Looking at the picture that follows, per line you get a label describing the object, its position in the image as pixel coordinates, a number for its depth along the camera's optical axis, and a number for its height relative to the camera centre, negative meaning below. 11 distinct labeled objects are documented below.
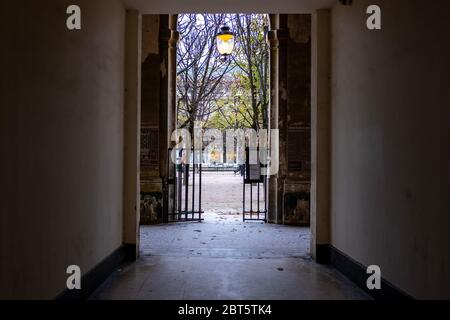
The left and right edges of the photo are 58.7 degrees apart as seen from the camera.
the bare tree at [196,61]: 15.73 +4.05
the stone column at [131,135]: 5.76 +0.32
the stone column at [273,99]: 9.28 +1.35
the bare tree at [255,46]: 14.89 +4.23
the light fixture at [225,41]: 9.18 +2.69
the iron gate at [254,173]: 9.48 -0.38
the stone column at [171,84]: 9.48 +1.77
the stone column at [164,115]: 9.21 +0.99
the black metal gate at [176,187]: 9.41 -0.74
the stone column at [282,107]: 9.13 +1.15
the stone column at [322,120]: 5.82 +0.55
